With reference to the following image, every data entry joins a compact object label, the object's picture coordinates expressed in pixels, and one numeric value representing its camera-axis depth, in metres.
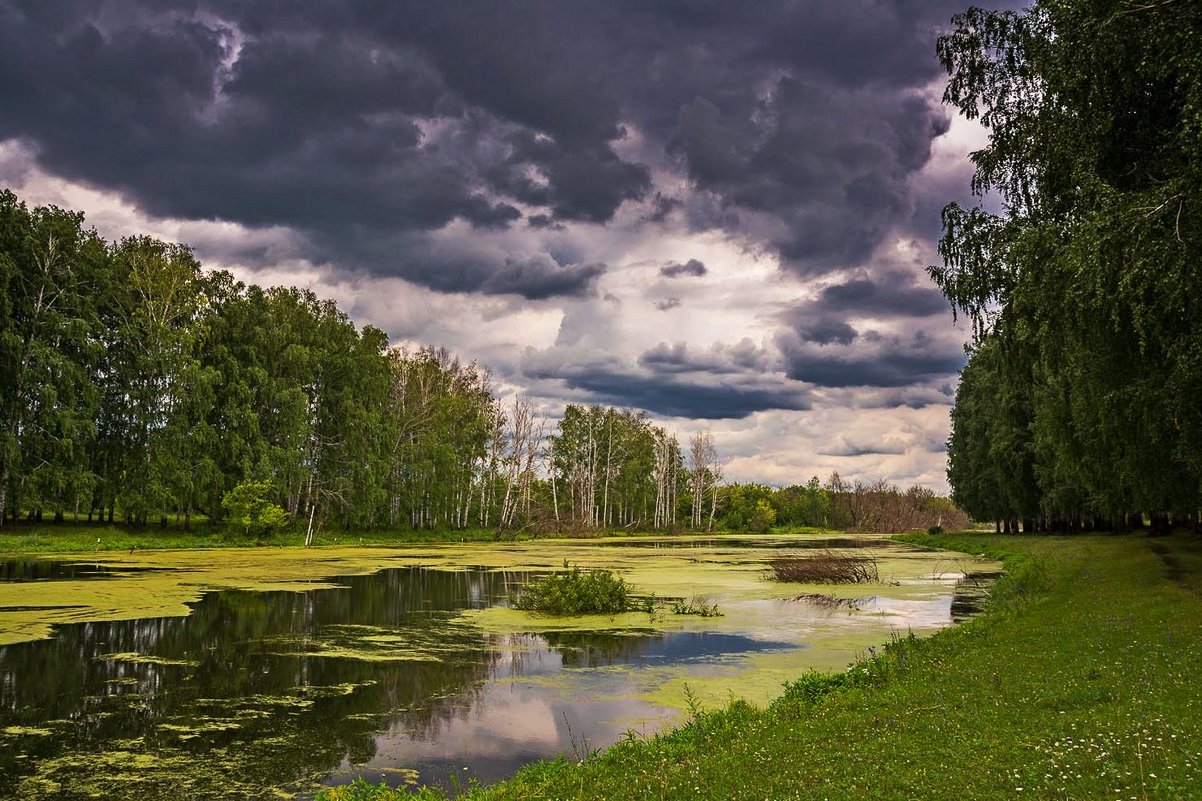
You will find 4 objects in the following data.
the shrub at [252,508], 47.41
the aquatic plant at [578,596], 21.45
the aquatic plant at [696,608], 21.30
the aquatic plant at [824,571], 30.56
